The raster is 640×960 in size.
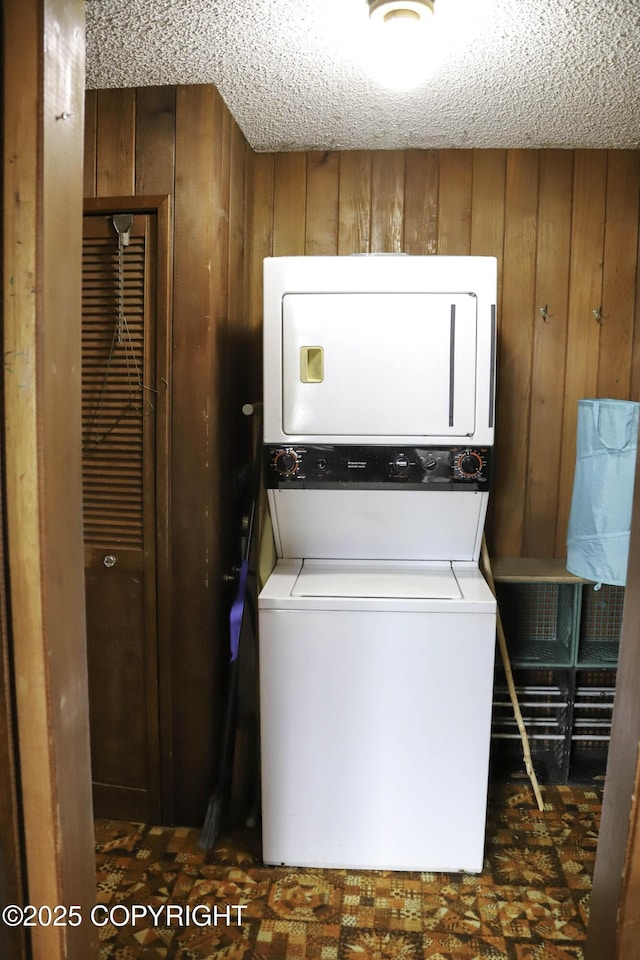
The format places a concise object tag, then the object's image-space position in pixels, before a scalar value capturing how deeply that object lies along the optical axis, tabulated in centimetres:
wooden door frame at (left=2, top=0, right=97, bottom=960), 108
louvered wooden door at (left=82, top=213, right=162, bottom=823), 225
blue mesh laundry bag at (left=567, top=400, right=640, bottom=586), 203
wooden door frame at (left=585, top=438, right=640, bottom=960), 125
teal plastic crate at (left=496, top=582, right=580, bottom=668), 275
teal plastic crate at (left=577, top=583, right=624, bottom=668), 280
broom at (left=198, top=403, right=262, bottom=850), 233
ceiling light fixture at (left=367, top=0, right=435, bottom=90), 163
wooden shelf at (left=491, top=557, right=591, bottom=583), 257
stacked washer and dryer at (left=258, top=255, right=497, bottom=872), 209
